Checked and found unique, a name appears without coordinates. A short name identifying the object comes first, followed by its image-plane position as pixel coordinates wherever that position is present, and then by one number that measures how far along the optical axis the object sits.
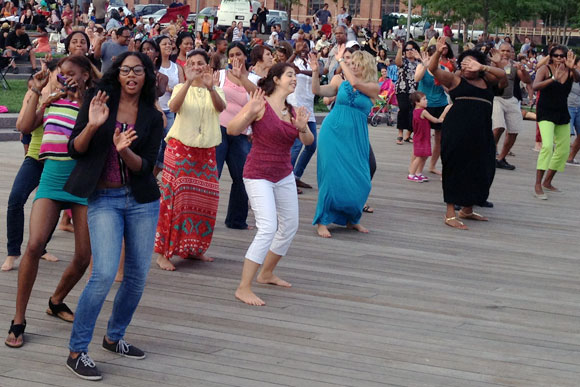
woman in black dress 10.66
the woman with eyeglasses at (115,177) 5.41
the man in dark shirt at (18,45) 24.36
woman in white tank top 10.71
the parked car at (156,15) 47.58
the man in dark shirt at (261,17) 45.56
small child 13.84
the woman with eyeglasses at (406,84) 17.78
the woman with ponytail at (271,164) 7.25
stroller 22.55
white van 47.53
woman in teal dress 9.95
